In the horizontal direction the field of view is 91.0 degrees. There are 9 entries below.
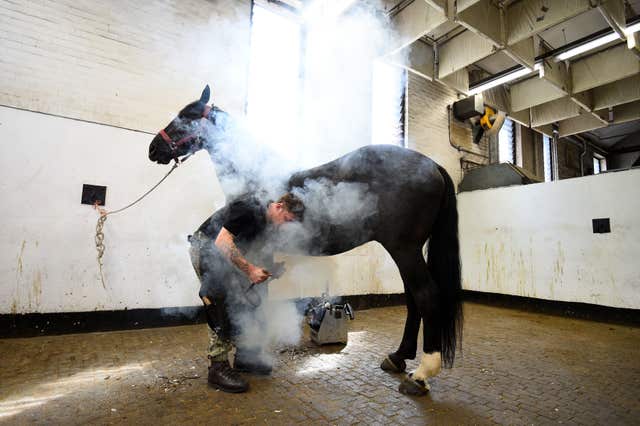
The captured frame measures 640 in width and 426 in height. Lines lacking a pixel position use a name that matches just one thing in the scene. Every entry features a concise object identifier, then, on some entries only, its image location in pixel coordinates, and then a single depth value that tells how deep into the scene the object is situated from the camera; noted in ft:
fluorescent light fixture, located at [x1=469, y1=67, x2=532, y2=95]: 15.48
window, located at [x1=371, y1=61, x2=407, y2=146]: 15.85
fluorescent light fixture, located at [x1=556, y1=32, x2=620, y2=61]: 12.49
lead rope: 9.07
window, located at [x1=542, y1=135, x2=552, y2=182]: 26.11
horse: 5.85
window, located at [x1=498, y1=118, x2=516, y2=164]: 22.97
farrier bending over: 5.35
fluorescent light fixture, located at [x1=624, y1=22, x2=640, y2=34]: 11.89
